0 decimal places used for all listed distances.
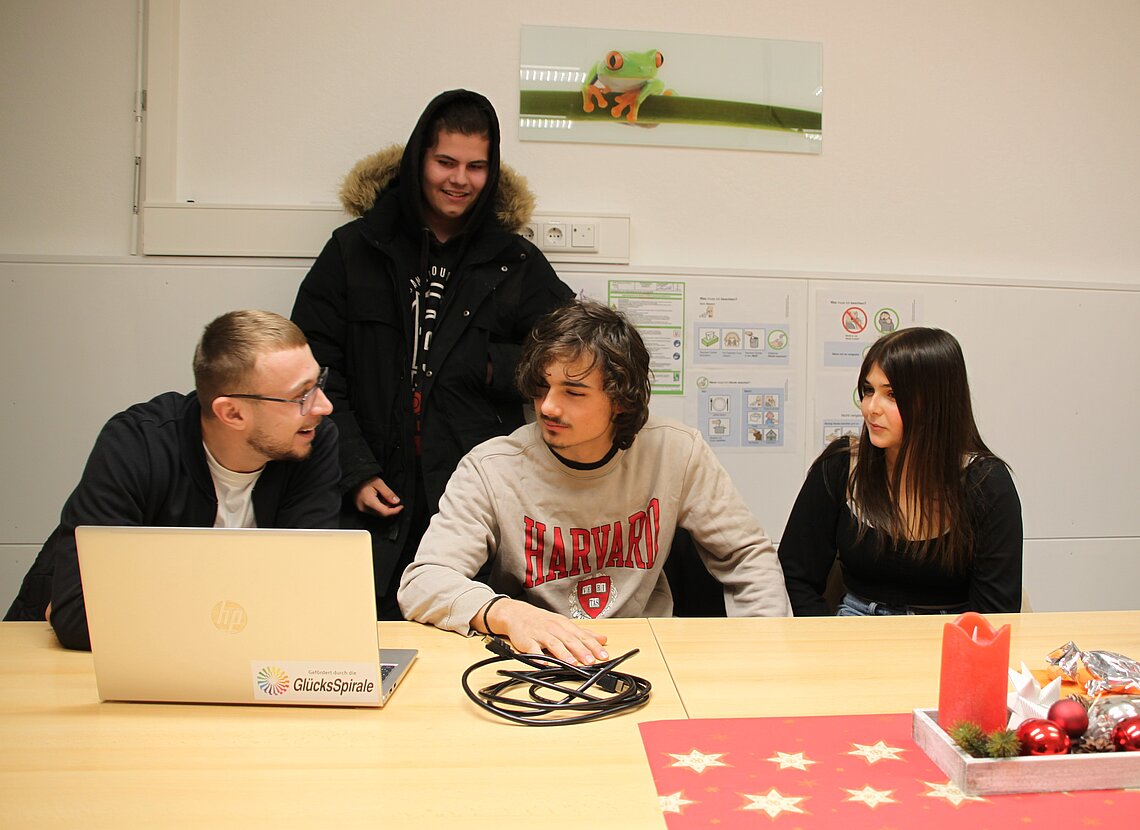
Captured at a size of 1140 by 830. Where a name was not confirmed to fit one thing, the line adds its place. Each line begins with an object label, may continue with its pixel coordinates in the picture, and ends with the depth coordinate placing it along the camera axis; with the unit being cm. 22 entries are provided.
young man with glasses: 144
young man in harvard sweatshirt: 164
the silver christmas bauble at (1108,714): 88
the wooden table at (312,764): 81
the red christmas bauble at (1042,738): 86
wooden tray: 84
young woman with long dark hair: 175
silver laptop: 99
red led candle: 90
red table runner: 79
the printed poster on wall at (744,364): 248
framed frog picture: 240
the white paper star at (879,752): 92
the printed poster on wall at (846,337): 253
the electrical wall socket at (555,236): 240
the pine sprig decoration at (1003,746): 85
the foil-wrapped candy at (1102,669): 108
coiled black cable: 103
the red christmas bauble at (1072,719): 88
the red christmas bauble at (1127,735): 87
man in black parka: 212
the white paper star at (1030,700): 93
